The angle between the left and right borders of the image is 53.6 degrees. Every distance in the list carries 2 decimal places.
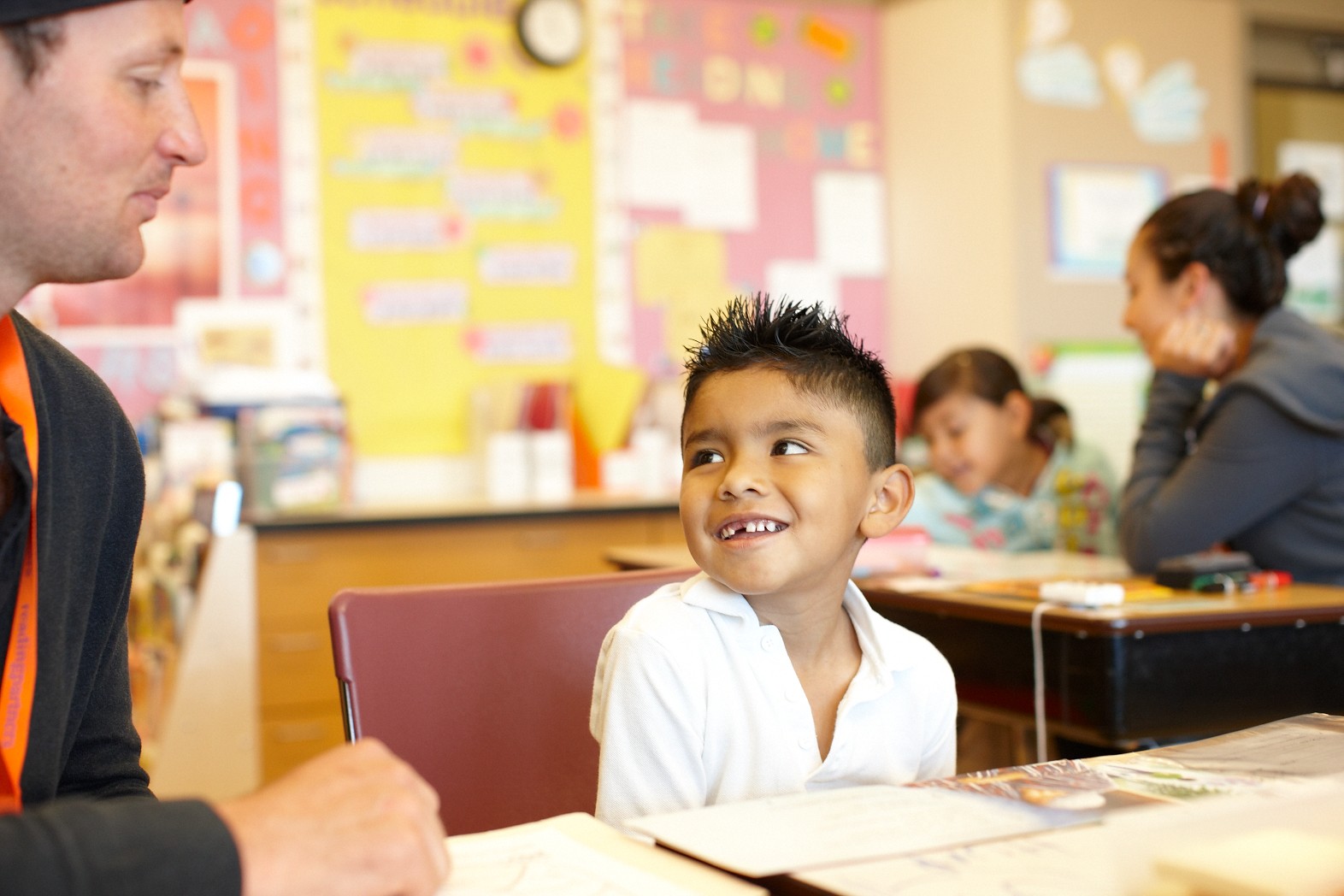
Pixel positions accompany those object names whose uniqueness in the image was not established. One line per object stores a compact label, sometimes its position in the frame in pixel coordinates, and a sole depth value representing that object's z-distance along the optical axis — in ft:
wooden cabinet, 10.38
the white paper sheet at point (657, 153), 13.17
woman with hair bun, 6.49
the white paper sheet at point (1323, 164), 14.75
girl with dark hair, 9.07
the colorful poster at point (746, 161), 13.29
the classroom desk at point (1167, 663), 5.06
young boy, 3.66
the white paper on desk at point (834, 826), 2.31
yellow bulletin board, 12.17
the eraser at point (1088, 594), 5.31
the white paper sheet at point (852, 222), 14.11
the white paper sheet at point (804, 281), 13.87
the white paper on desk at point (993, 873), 2.13
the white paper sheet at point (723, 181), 13.51
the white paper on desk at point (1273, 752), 2.79
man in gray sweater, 2.09
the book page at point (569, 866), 2.20
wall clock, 12.70
